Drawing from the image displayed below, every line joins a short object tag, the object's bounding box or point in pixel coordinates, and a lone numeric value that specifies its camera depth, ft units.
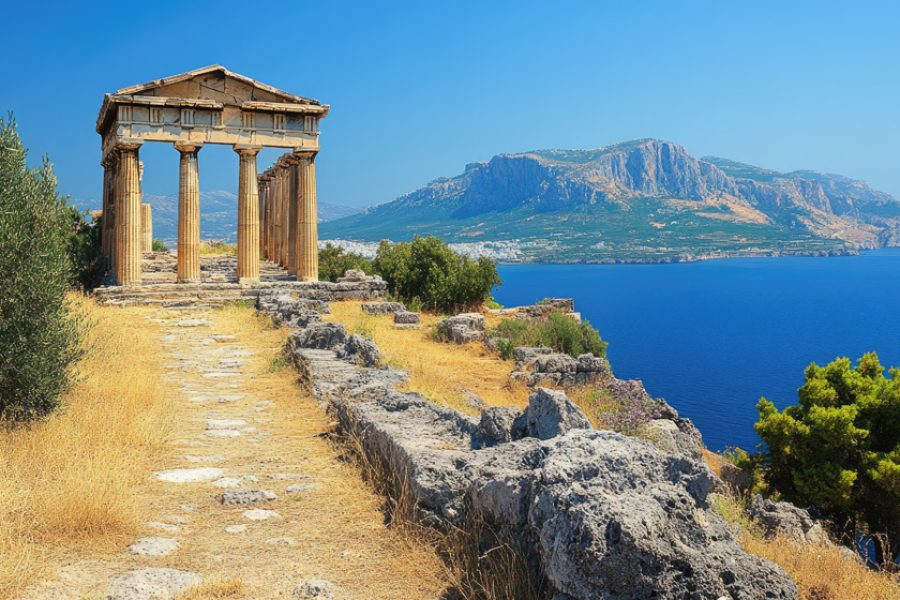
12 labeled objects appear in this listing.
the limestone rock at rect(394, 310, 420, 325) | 70.90
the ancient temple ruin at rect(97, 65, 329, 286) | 81.05
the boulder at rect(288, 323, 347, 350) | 43.83
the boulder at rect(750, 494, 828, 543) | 26.99
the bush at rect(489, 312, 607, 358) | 66.59
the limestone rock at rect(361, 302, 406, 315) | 76.89
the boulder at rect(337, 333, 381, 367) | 38.86
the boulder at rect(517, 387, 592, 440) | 19.77
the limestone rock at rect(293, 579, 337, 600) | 15.64
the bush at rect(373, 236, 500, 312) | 92.43
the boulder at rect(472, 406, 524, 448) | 22.35
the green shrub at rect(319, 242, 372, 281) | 109.81
